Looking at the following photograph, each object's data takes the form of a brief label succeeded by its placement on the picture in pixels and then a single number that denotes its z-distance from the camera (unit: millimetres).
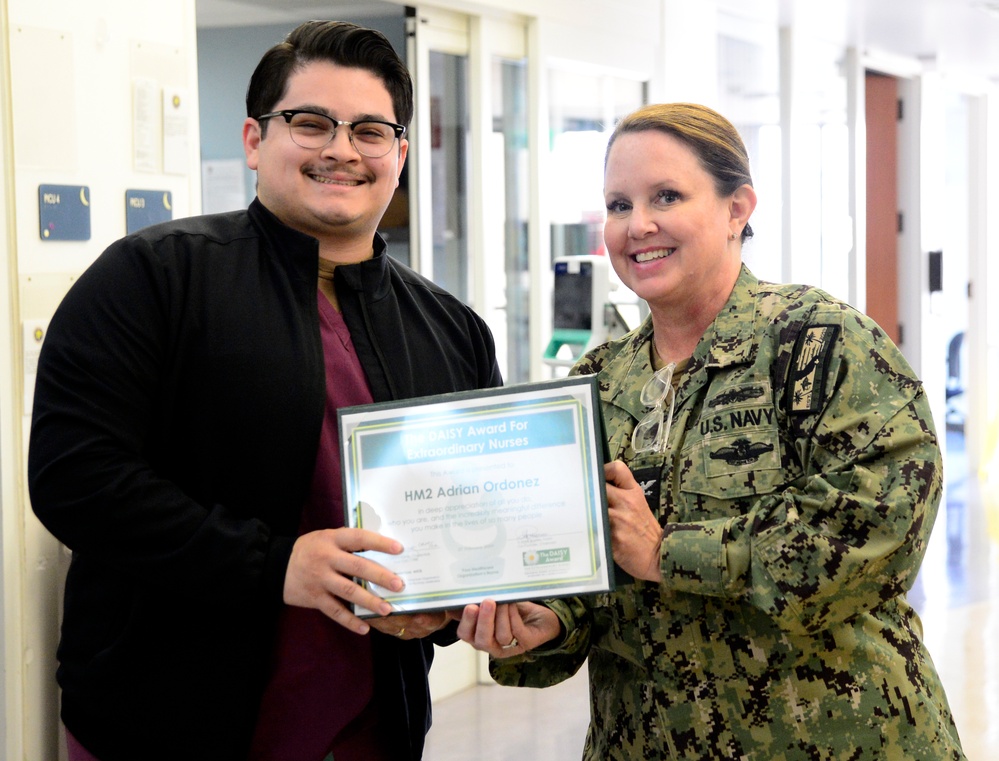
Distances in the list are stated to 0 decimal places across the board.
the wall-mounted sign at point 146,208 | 2863
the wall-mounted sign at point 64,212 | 2660
